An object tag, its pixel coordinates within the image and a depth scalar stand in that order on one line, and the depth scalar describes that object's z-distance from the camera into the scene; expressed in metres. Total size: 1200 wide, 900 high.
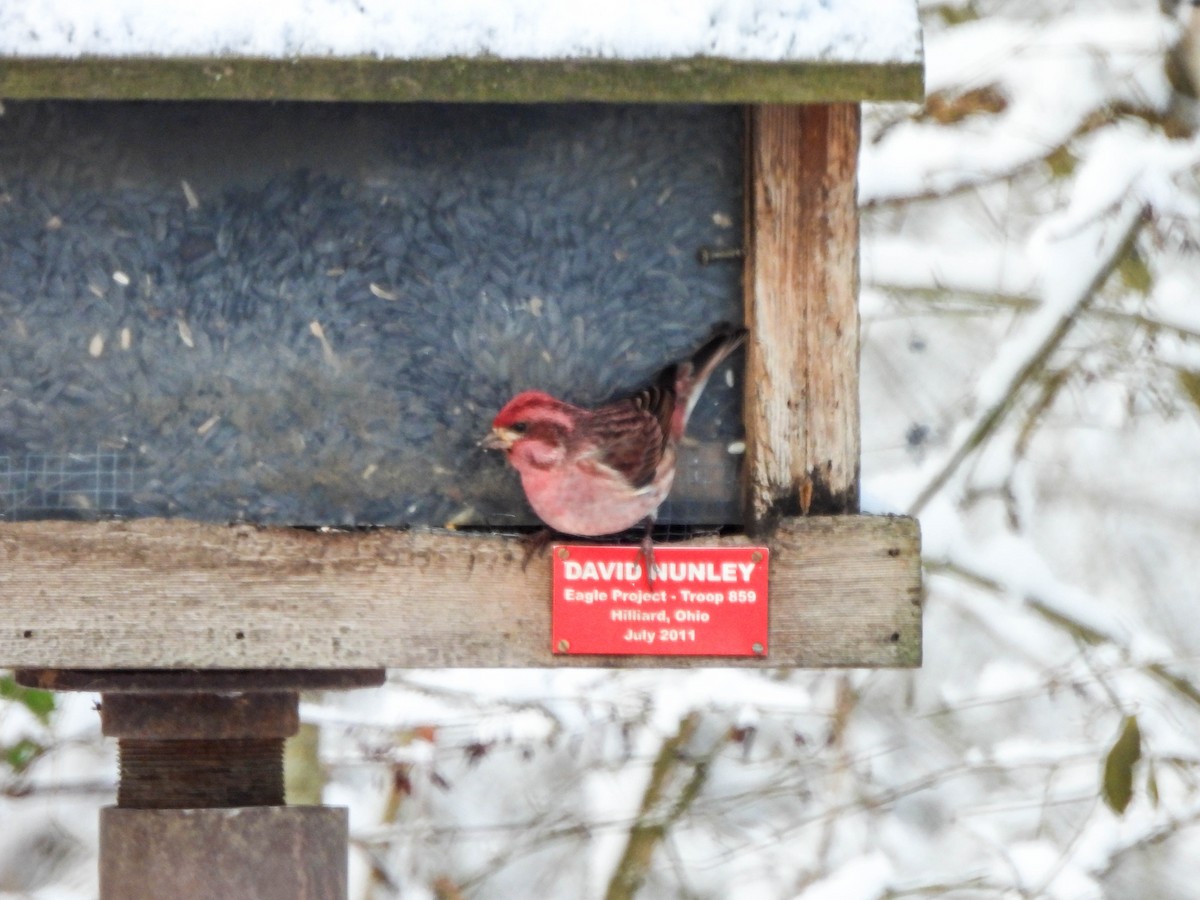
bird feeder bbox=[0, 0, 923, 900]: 6.03
